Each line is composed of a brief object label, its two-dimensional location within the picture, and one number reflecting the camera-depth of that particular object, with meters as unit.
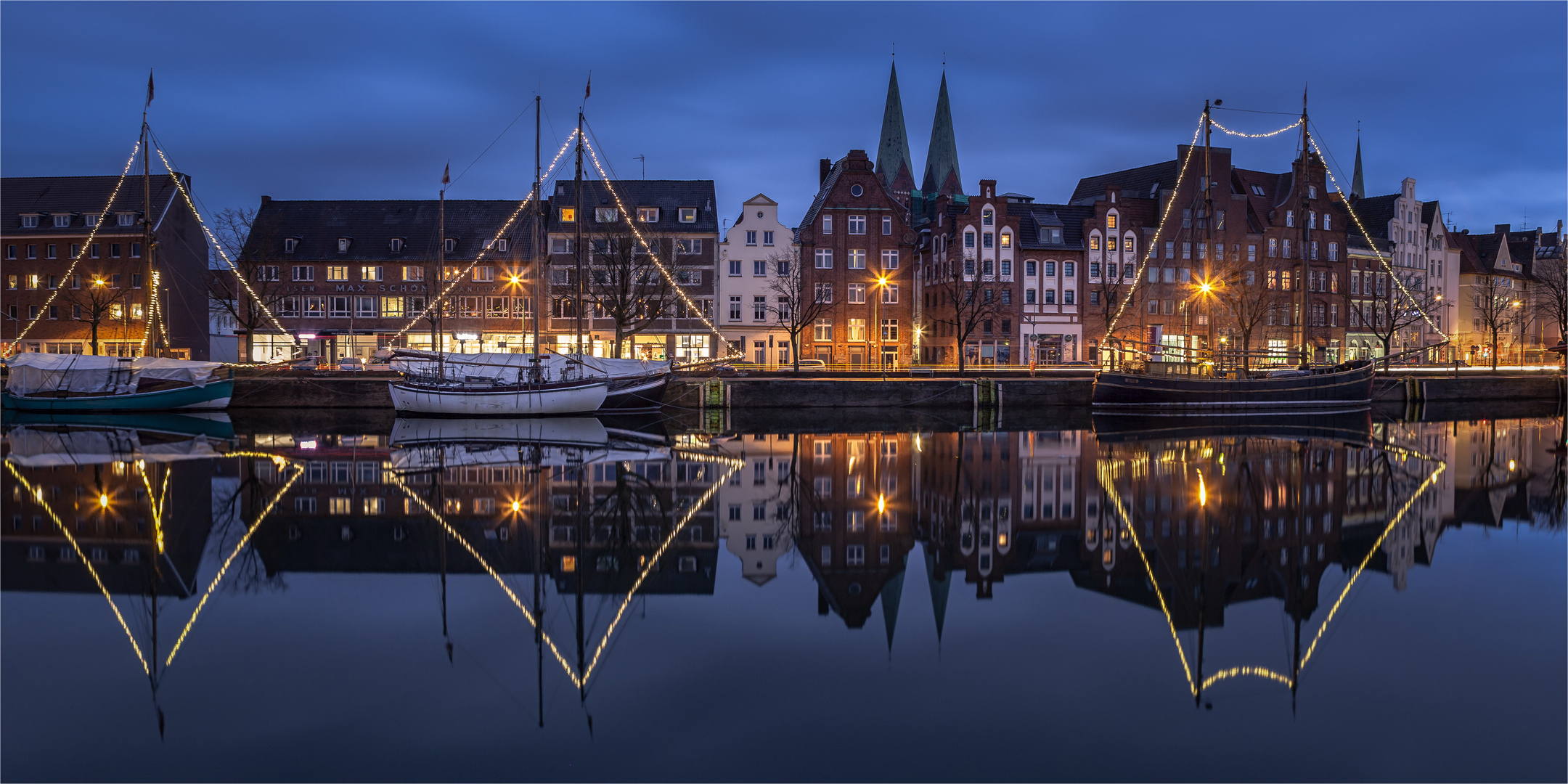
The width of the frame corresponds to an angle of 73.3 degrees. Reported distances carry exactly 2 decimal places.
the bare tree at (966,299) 68.25
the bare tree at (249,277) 65.50
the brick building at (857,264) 72.69
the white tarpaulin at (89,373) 46.66
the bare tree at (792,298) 67.38
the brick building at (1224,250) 74.25
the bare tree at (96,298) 67.50
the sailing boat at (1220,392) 48.44
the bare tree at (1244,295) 62.59
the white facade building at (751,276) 73.81
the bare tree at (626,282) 59.88
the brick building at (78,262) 71.19
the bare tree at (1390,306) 73.56
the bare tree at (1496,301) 87.06
